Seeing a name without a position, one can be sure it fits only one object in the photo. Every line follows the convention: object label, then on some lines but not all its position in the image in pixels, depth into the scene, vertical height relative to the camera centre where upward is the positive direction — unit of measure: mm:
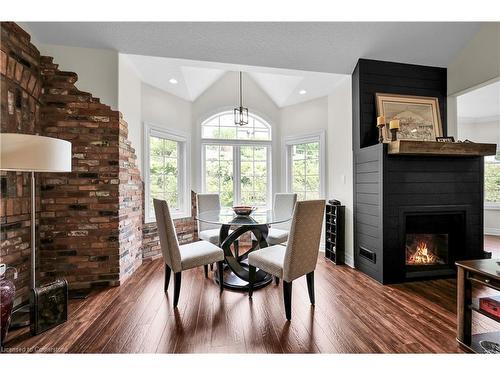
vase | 1605 -825
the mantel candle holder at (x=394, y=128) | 2521 +633
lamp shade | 1541 +232
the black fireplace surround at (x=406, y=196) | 2619 -113
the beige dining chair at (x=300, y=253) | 1875 -567
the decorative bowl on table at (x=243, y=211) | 2713 -288
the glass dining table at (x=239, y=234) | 2424 -545
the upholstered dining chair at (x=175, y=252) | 2059 -636
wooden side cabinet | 1533 -816
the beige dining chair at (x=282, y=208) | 3195 -326
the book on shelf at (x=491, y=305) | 1467 -769
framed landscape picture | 2896 +910
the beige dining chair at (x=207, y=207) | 3127 -311
